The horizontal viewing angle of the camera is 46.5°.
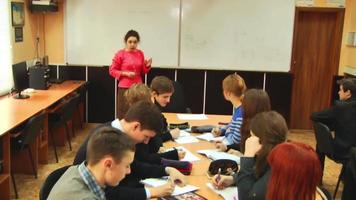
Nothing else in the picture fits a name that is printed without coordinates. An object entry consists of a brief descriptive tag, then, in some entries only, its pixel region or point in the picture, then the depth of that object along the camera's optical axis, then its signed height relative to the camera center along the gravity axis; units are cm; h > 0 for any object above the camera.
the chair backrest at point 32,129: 383 -88
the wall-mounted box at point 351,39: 609 +9
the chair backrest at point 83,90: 593 -79
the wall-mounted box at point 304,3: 618 +60
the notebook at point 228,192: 221 -82
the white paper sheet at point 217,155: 283 -79
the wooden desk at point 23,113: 366 -77
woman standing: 544 -37
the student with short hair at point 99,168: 165 -53
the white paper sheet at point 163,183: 227 -82
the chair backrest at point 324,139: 383 -89
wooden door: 639 -23
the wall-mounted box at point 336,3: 623 +62
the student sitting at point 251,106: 279 -43
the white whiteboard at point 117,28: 611 +14
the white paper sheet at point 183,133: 348 -79
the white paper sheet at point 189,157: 283 -81
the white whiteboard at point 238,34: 609 +10
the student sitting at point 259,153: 200 -57
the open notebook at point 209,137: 334 -79
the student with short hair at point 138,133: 211 -50
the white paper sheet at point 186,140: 329 -80
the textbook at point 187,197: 217 -83
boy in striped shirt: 318 -46
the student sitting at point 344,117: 385 -70
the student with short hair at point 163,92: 335 -43
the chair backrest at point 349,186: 347 -119
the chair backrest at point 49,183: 197 -70
